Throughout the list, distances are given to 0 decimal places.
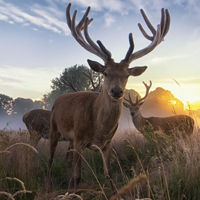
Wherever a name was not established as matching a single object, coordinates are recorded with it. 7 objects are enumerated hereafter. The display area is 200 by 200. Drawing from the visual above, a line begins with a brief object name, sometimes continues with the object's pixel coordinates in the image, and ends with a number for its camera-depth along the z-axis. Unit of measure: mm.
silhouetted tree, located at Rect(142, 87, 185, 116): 44500
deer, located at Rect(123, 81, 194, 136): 8484
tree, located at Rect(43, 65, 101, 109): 33031
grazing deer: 8120
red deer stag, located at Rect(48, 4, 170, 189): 3818
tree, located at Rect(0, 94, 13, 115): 49950
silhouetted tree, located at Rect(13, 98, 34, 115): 53538
